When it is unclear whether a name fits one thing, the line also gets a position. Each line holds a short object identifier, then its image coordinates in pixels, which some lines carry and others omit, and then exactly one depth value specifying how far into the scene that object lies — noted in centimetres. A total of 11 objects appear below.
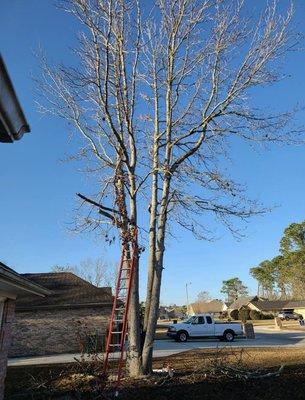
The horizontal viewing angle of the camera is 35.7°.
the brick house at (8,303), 784
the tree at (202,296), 16600
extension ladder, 1105
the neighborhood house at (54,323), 2577
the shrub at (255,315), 7171
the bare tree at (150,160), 1332
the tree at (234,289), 13750
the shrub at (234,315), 7381
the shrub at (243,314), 6629
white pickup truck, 3238
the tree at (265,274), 10016
